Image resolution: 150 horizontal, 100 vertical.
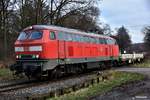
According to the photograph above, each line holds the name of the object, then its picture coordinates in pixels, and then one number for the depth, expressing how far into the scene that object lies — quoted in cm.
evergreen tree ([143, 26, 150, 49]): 7657
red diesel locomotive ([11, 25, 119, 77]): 1537
